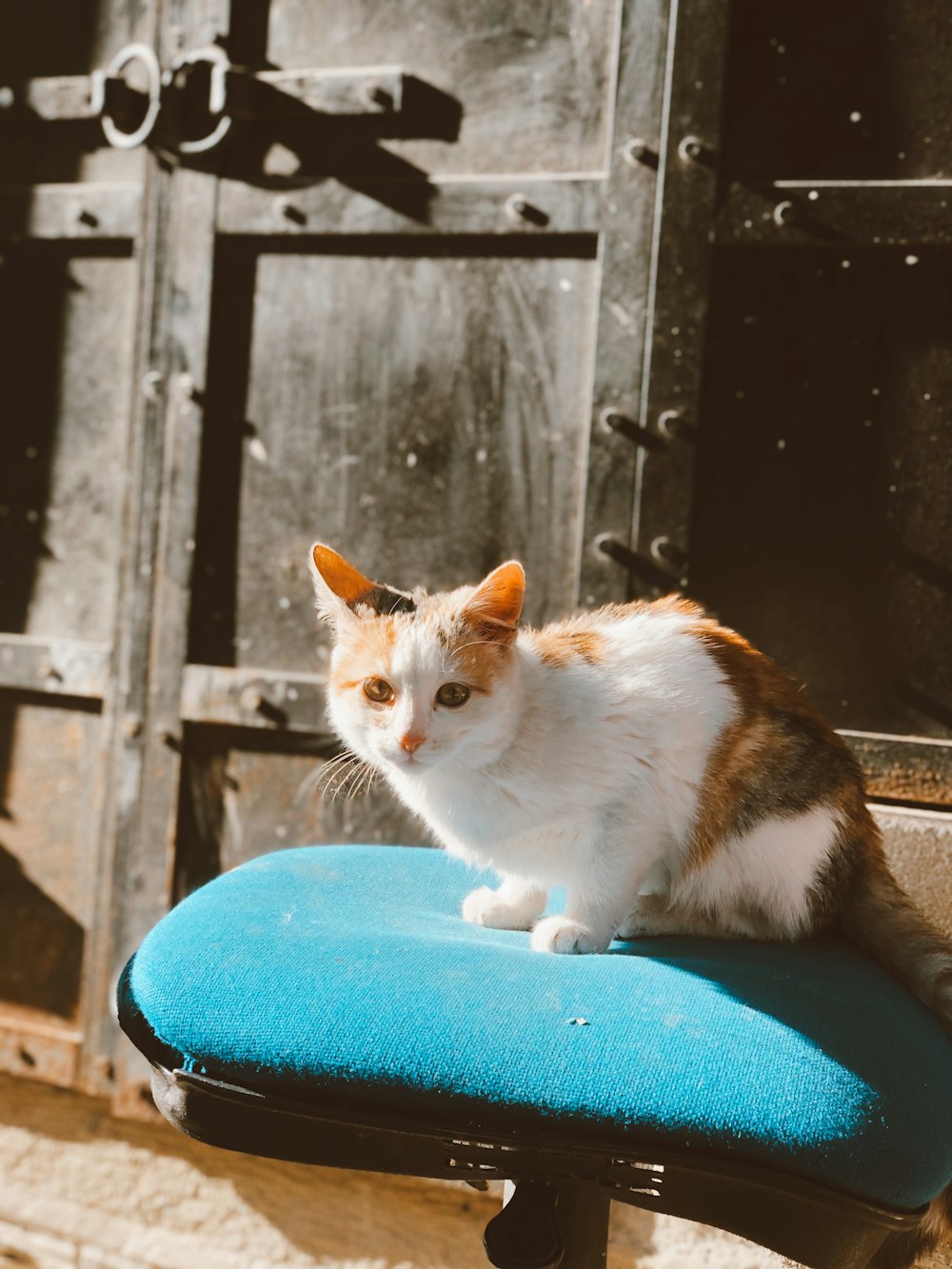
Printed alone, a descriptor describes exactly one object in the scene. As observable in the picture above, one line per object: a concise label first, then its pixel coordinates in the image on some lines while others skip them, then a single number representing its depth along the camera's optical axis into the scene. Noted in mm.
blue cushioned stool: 730
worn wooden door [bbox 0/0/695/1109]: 1710
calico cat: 1084
